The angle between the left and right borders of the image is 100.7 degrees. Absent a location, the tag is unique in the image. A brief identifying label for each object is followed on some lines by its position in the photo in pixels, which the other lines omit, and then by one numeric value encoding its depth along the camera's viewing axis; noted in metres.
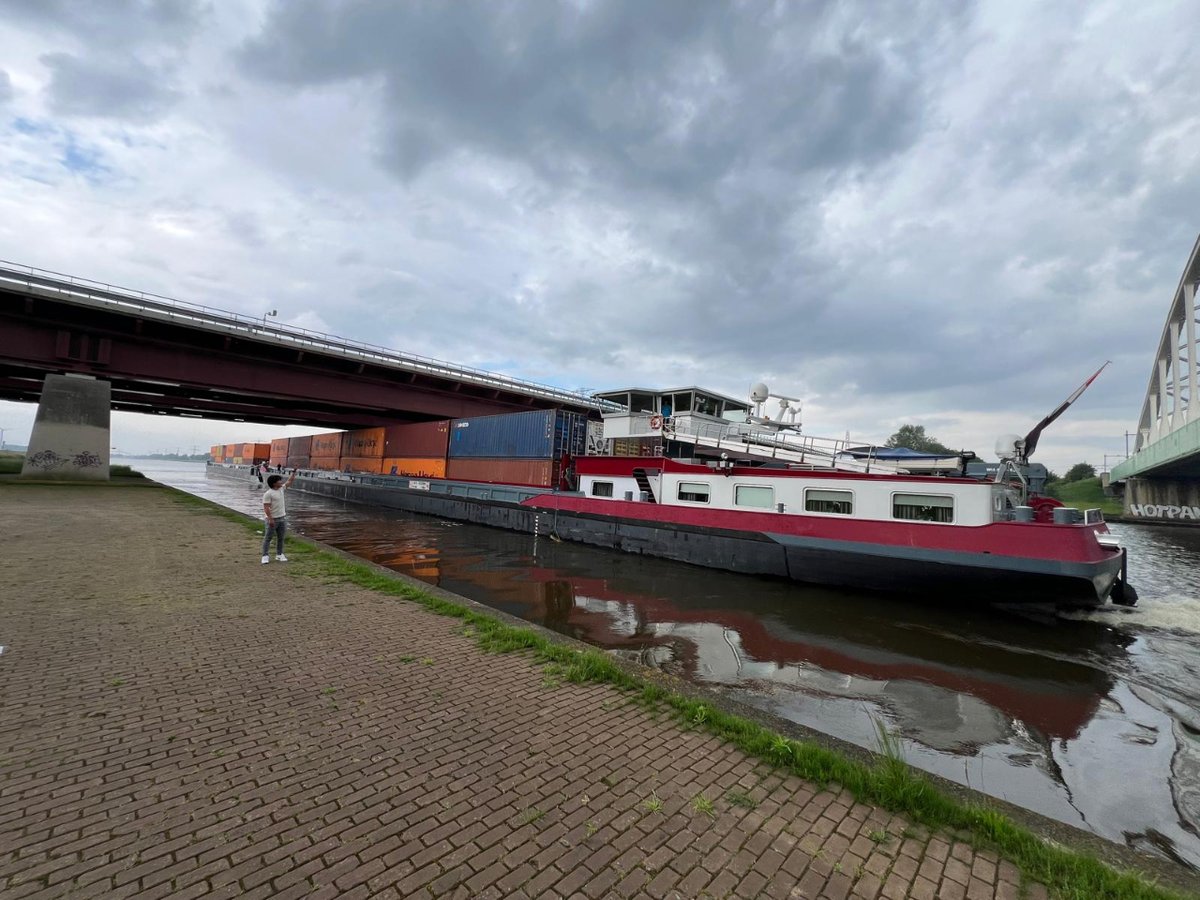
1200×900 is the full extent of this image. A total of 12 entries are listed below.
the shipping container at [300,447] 49.34
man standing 9.86
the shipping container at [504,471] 21.66
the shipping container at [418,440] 29.70
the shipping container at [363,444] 36.91
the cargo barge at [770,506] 10.77
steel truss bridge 36.88
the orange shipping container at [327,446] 43.93
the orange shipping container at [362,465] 35.78
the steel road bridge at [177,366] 23.66
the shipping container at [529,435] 21.94
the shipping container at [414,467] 29.10
